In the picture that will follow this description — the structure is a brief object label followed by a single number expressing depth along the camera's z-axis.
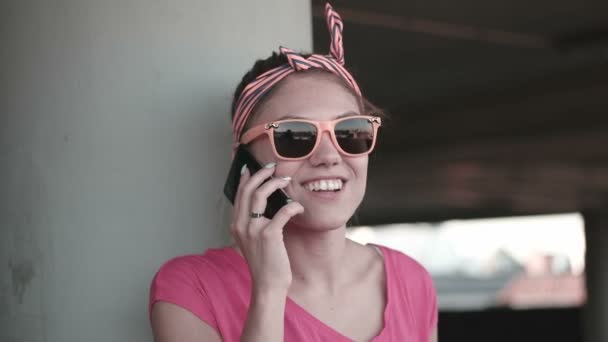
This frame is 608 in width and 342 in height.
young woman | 2.53
